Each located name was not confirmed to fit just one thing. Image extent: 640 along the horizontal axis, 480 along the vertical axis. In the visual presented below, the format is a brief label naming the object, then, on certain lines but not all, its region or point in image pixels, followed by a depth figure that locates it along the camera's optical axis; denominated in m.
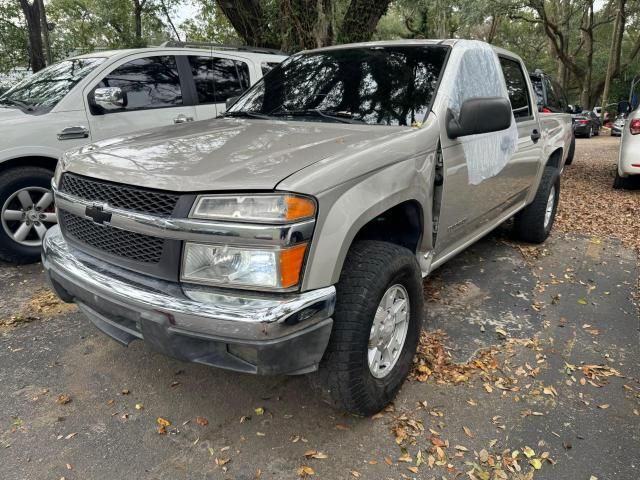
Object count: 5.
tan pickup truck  1.91
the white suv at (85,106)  4.35
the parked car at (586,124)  18.70
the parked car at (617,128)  20.66
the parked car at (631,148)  6.97
